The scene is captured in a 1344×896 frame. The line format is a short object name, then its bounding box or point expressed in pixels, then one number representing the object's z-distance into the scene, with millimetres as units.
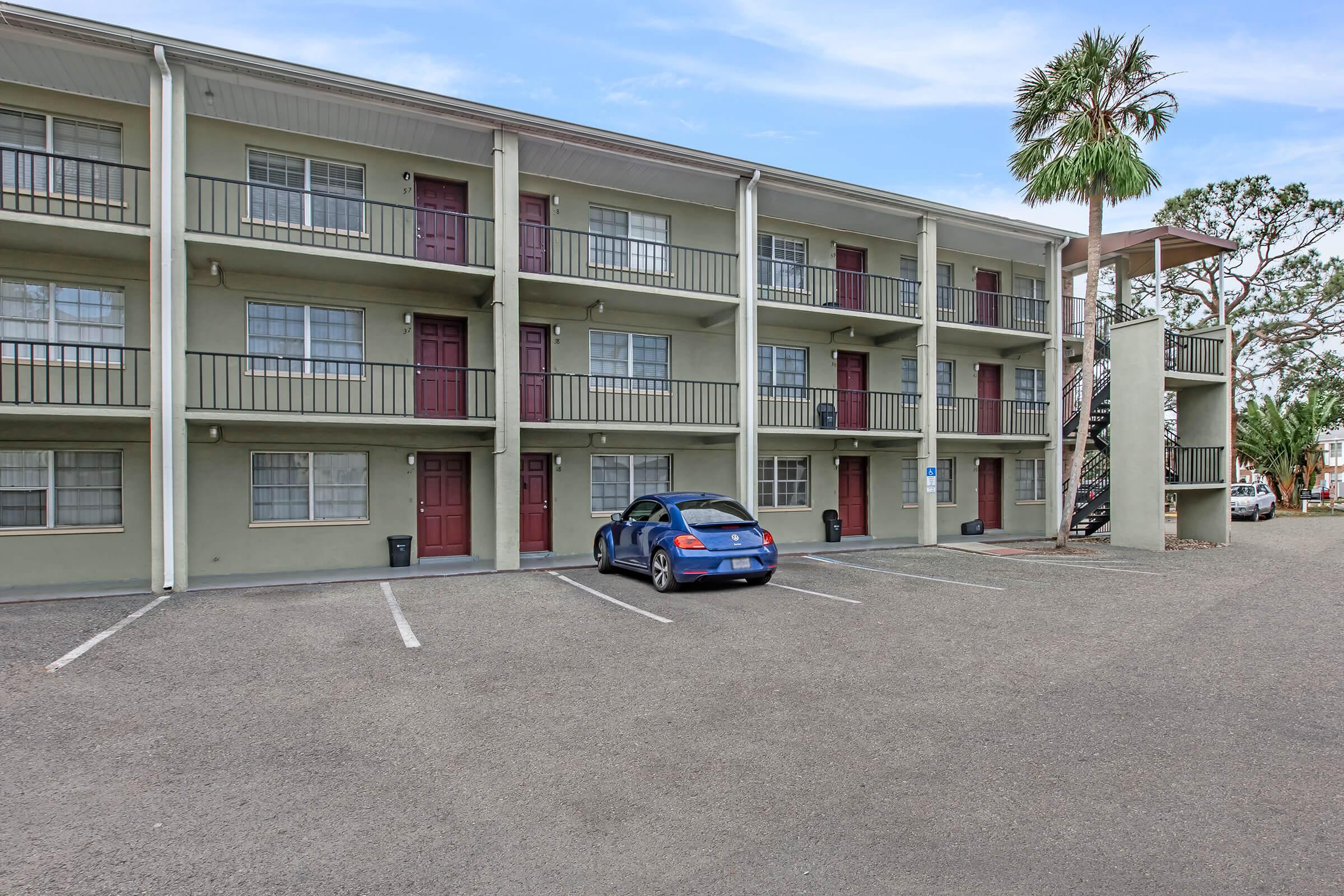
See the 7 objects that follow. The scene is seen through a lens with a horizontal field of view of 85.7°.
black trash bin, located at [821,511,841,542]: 17109
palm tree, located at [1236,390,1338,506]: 28875
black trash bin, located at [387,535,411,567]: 13070
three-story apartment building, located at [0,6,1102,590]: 11016
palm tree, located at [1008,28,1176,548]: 15016
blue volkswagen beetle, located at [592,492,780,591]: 10180
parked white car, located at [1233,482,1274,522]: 26297
